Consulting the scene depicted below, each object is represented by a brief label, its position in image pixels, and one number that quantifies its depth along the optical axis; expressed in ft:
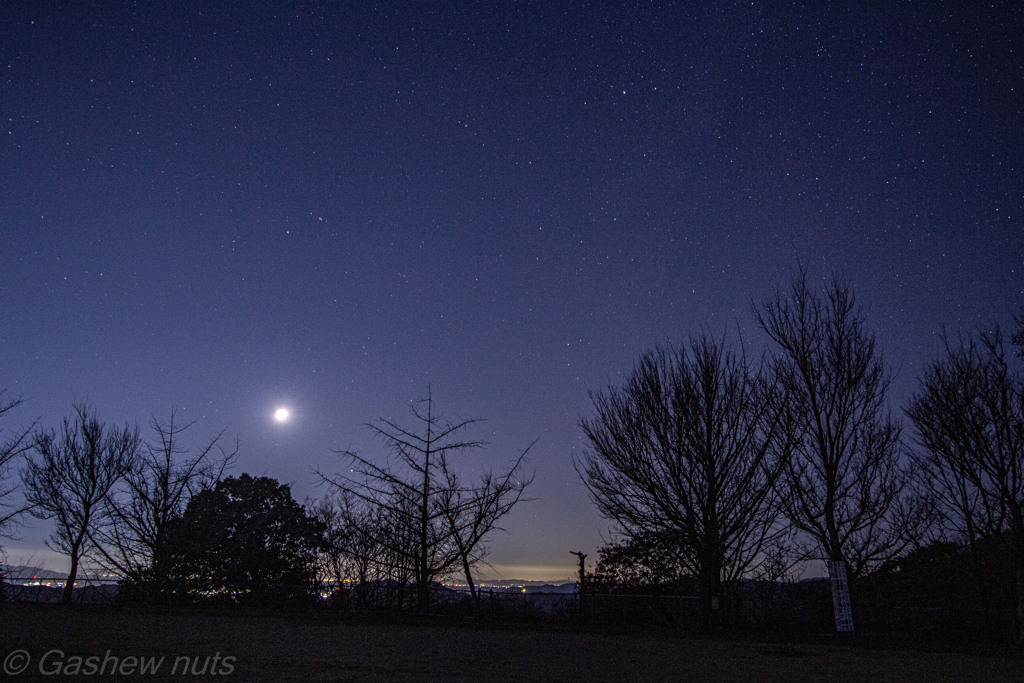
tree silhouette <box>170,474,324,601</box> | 78.43
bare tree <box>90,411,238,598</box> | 69.41
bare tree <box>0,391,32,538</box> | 64.34
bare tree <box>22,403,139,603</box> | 78.69
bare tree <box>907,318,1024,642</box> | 53.01
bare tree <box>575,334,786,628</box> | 54.95
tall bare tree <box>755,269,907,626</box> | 55.57
